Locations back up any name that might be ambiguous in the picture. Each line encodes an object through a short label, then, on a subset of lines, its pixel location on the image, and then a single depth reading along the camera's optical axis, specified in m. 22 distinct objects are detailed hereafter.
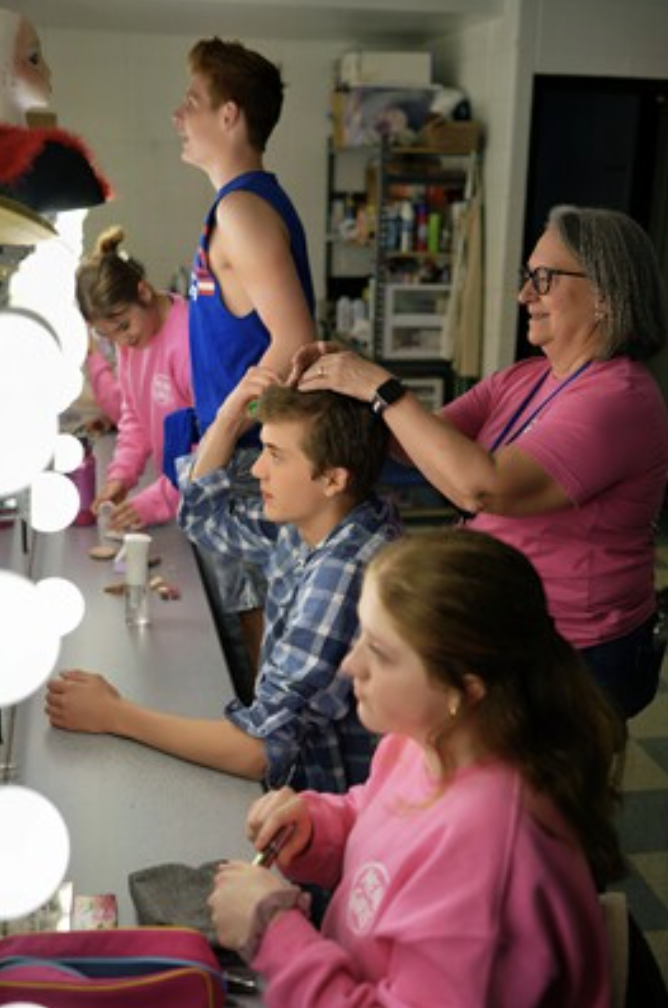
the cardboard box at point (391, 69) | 5.33
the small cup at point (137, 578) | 1.98
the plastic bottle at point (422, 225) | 5.29
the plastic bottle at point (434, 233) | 5.28
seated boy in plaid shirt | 1.44
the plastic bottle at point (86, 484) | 2.56
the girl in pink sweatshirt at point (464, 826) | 0.91
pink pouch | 0.93
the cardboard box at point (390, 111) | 5.22
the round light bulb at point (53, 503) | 2.25
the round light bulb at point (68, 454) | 2.44
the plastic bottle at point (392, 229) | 5.27
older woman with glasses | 1.64
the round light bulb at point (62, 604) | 1.96
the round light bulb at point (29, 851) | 1.13
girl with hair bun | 2.60
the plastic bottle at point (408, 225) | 5.26
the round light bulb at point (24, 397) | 0.75
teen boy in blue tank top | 2.07
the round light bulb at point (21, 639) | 0.92
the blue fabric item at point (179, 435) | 2.47
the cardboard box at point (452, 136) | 5.05
